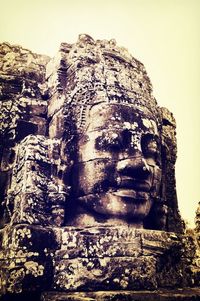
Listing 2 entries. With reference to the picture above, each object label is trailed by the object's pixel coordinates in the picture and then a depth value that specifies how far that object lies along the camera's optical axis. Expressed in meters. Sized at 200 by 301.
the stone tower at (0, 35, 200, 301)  2.80
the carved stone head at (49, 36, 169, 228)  3.21
